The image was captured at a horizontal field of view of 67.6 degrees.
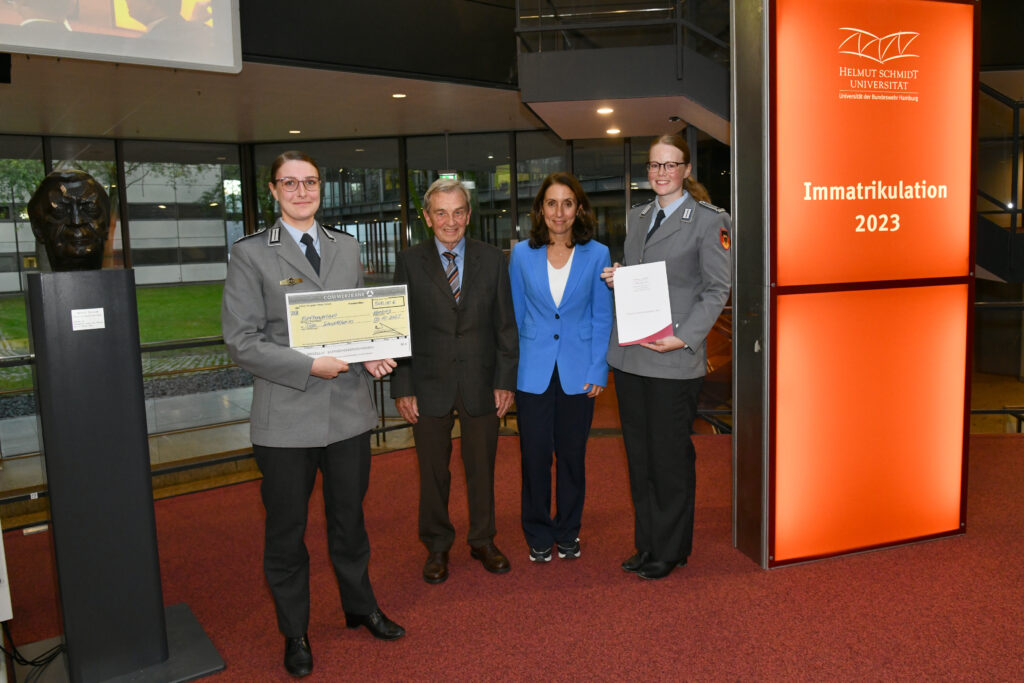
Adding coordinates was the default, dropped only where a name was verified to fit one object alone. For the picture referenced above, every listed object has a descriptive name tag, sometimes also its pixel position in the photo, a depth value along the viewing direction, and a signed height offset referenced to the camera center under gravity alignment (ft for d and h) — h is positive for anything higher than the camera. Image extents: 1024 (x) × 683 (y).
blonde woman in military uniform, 9.89 -1.35
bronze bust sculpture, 7.80 +0.62
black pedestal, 7.80 -2.07
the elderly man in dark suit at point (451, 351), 10.01 -1.14
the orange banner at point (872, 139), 10.09 +1.54
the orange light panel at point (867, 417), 10.63 -2.36
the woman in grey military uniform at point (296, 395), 7.93 -1.35
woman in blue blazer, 10.42 -0.80
